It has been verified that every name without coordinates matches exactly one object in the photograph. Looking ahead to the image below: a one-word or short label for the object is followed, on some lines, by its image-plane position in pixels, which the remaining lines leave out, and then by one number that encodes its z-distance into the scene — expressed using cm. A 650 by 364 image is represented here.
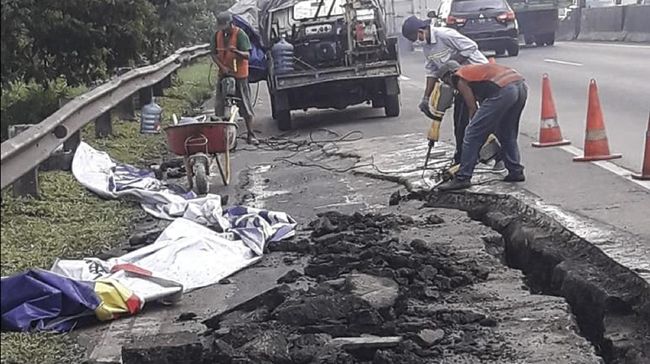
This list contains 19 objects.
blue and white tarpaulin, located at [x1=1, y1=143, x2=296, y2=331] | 550
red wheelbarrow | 1013
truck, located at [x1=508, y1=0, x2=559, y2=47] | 3544
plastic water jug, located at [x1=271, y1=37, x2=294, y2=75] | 1588
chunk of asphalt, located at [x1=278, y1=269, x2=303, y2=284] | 644
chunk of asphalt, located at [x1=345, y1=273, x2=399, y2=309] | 567
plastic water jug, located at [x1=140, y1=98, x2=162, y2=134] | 1451
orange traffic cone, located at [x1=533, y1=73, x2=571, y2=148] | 1165
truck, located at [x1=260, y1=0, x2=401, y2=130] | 1591
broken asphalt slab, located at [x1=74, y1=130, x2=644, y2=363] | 545
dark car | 2909
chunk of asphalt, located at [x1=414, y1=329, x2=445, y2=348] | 514
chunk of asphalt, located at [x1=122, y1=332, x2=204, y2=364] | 499
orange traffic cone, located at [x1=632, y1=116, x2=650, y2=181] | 918
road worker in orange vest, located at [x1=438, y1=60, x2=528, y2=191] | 919
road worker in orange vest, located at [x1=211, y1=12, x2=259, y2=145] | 1412
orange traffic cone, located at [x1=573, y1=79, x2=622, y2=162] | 1041
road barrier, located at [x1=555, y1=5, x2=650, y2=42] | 3416
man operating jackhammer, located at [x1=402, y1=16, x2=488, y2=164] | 997
